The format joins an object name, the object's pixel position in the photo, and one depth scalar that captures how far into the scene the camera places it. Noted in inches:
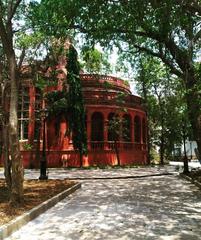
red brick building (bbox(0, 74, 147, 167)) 688.6
